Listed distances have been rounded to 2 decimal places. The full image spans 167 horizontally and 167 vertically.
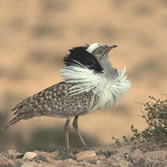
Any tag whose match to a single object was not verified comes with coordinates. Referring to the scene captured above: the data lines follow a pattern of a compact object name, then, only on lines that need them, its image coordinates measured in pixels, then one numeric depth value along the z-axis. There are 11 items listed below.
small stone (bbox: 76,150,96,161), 14.83
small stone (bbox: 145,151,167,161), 14.88
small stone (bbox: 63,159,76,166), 13.82
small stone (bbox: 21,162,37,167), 13.26
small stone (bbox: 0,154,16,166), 13.91
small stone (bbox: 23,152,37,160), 14.76
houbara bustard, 17.27
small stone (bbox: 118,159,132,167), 14.15
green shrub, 16.44
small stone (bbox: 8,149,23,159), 15.19
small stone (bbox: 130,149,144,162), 14.94
